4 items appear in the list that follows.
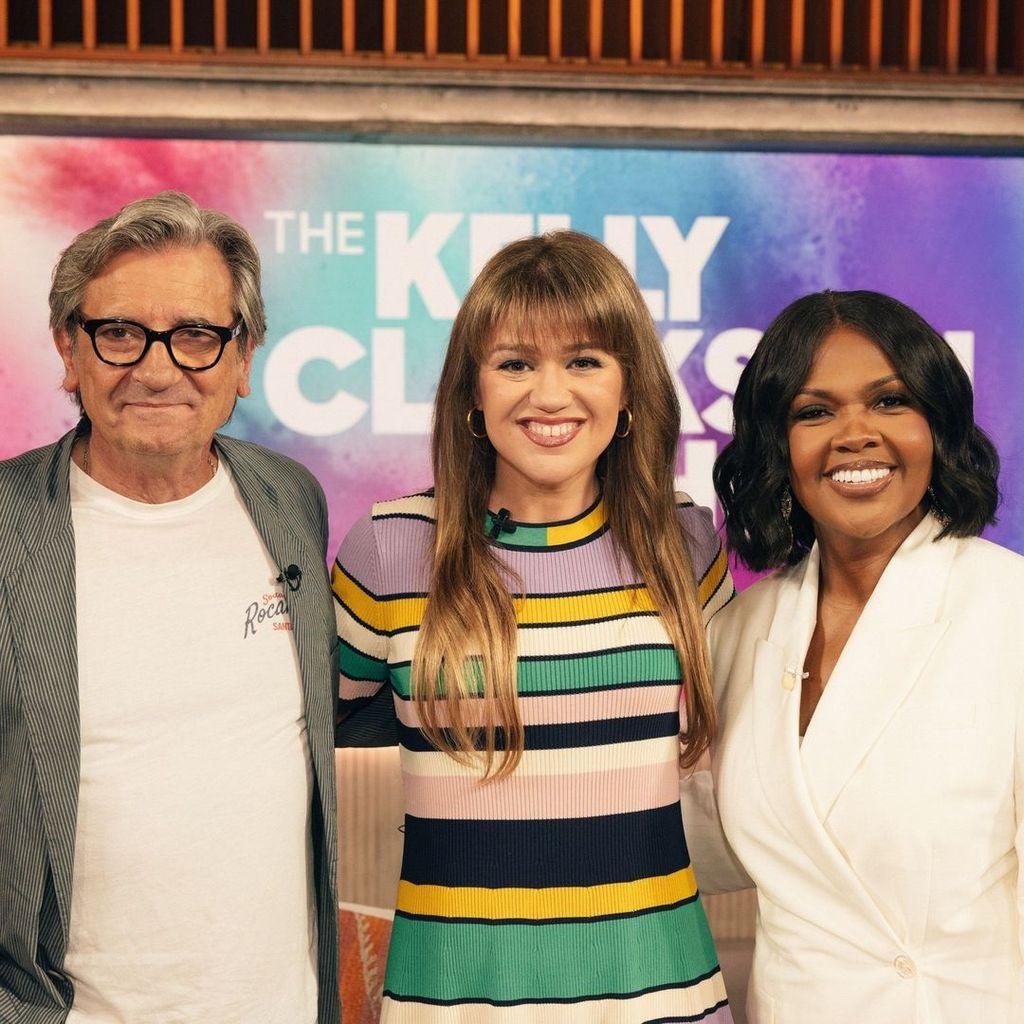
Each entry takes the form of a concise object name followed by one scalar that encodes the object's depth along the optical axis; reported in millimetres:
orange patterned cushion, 2758
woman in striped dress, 1999
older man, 1804
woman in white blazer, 1872
